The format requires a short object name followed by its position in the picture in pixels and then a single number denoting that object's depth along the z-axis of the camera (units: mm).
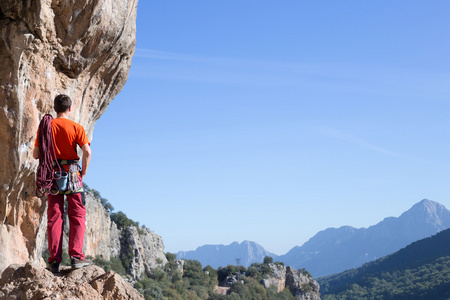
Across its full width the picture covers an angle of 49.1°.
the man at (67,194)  6031
